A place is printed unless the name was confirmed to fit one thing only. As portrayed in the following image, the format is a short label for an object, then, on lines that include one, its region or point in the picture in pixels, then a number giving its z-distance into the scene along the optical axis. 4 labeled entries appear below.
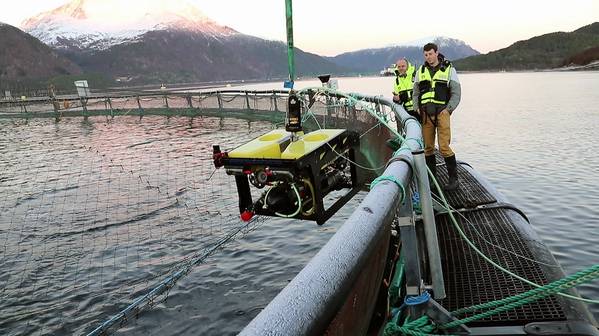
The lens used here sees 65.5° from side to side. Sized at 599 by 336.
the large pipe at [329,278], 1.26
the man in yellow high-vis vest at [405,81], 11.87
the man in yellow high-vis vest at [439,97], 7.56
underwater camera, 5.63
